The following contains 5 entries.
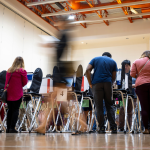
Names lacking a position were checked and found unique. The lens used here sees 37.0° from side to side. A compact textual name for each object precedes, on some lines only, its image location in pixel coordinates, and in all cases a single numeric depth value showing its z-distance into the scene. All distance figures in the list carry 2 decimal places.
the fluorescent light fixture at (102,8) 8.02
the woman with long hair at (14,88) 3.41
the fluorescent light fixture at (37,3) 8.11
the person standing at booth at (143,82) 3.11
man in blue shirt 3.06
